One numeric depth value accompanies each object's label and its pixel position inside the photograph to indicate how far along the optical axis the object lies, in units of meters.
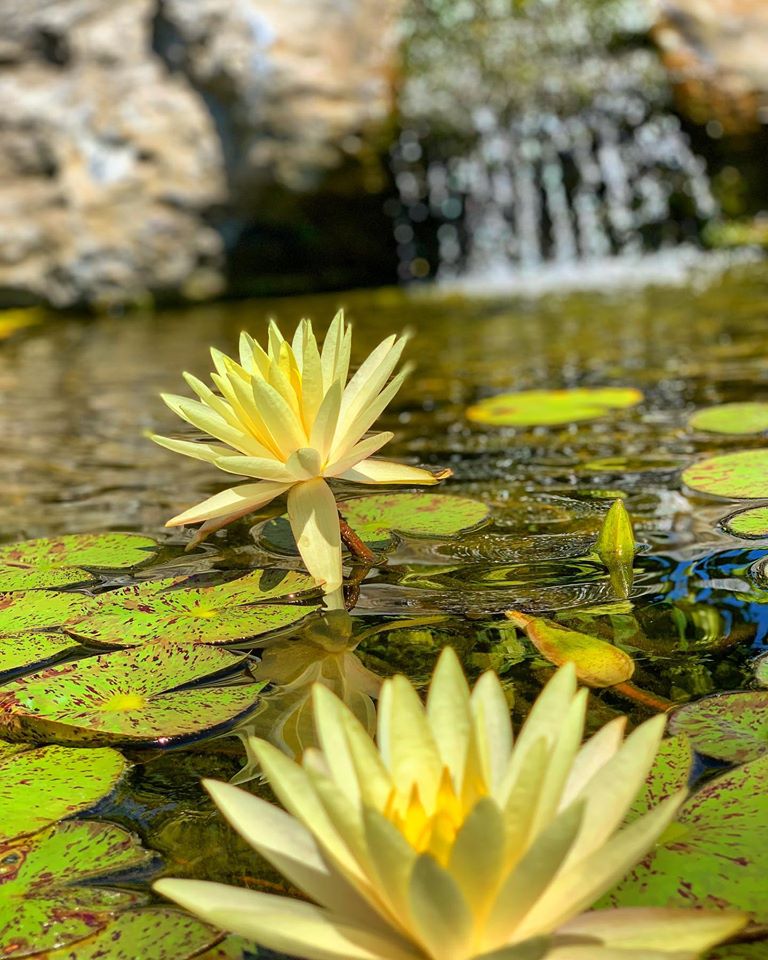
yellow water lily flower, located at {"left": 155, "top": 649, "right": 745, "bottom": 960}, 0.69
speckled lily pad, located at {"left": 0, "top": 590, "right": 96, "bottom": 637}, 0.99
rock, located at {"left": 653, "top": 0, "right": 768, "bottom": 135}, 3.08
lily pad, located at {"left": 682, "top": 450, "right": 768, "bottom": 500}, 1.09
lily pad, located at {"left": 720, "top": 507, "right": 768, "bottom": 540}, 1.04
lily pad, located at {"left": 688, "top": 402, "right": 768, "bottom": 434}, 1.23
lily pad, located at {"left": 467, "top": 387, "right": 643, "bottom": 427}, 1.34
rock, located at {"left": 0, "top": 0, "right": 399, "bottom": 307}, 3.04
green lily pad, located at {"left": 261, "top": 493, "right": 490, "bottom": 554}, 1.08
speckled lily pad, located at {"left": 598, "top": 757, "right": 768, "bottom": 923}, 0.81
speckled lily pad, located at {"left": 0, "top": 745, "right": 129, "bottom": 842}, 0.86
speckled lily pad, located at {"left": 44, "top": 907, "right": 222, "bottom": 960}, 0.80
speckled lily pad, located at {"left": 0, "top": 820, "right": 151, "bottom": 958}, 0.81
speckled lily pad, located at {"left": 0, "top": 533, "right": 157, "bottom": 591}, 1.05
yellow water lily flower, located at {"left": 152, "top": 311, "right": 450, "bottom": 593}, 0.97
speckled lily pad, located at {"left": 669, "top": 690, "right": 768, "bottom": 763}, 0.87
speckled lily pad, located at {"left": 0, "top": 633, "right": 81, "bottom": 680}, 0.96
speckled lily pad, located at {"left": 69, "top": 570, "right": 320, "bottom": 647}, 0.97
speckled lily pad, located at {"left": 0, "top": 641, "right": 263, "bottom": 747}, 0.91
